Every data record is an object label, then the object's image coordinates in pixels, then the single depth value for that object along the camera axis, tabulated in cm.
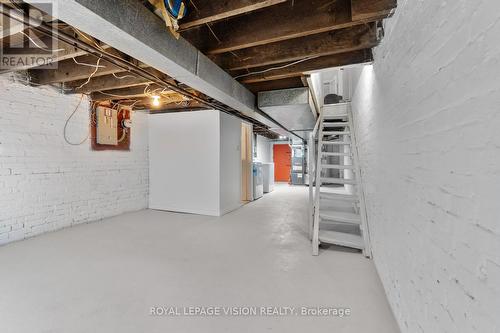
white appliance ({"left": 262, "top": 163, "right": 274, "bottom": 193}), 769
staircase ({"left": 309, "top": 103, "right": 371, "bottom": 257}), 275
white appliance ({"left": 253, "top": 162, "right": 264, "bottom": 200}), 636
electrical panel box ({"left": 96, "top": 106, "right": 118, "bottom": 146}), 419
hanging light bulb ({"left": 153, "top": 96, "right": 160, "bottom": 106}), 384
